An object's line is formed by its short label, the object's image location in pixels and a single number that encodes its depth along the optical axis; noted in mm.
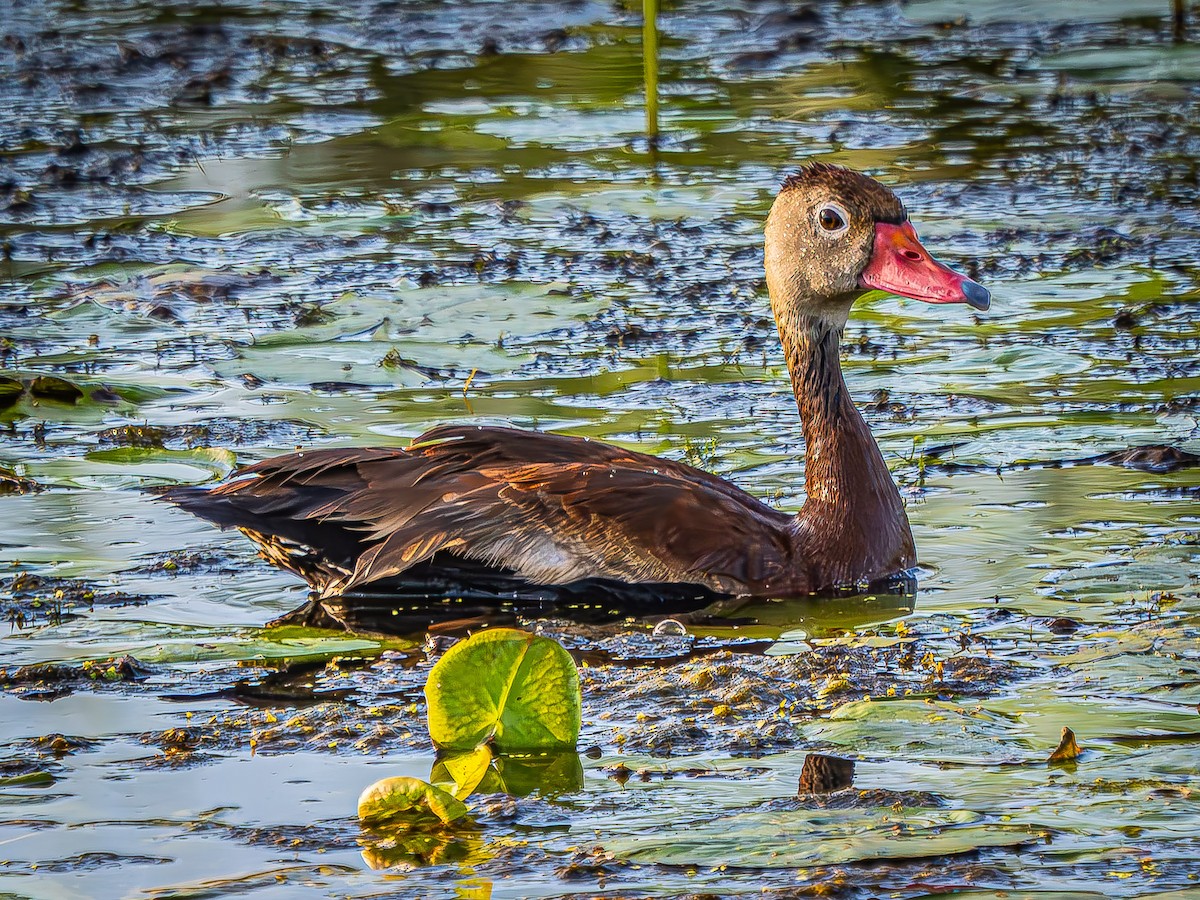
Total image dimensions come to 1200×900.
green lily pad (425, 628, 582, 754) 10656
